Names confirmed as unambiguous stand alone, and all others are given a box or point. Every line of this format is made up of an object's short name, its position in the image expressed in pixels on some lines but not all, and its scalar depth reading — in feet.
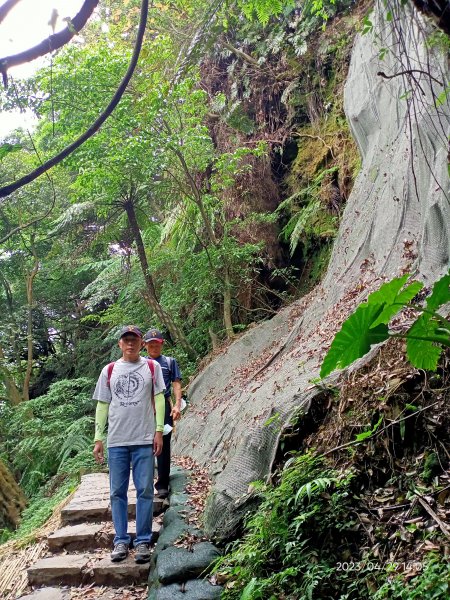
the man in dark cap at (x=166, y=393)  17.98
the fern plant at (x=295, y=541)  9.09
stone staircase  13.62
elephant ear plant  8.27
